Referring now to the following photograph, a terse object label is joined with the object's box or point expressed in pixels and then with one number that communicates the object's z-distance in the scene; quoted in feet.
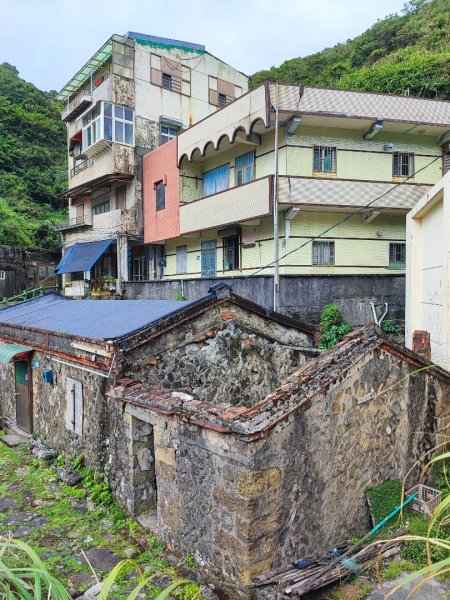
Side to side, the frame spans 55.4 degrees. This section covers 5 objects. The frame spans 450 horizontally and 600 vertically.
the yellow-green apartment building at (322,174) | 51.67
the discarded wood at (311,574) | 15.11
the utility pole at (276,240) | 48.65
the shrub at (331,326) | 49.27
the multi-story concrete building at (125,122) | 76.18
